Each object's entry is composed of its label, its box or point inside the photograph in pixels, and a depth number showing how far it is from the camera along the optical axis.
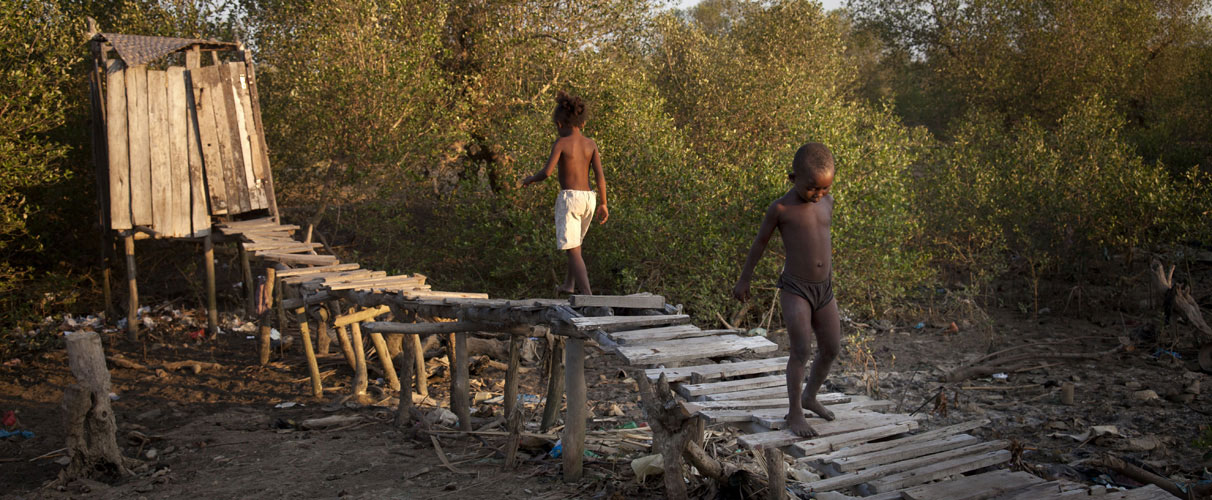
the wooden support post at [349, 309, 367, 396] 9.34
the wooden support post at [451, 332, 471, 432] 7.95
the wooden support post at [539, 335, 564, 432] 7.88
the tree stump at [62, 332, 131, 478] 7.00
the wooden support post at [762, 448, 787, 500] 4.56
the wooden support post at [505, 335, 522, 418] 7.90
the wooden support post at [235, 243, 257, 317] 12.89
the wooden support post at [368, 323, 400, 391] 9.25
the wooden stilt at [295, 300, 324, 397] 9.71
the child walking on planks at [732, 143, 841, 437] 4.51
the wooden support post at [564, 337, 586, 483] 6.42
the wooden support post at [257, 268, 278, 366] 10.43
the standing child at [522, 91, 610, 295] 7.08
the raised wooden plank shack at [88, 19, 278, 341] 11.03
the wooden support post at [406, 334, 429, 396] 9.28
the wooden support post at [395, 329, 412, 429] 8.27
